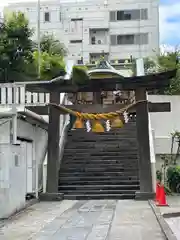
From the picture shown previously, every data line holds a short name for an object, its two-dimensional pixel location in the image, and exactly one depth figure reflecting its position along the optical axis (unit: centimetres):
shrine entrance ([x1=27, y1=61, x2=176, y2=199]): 1622
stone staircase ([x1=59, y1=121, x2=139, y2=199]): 1639
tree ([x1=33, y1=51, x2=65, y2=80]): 2110
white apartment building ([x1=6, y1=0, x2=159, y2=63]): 4928
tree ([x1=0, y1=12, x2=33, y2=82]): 2270
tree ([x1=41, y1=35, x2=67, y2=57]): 3342
